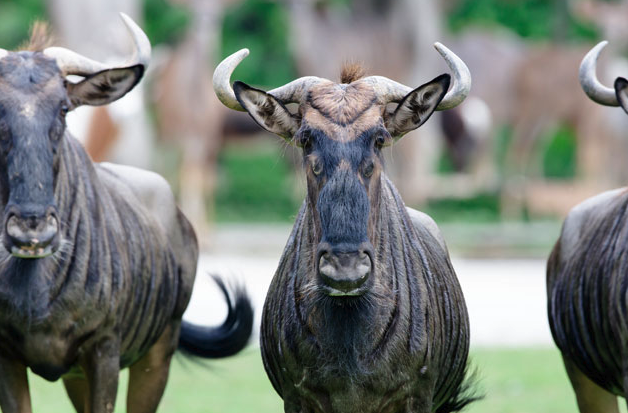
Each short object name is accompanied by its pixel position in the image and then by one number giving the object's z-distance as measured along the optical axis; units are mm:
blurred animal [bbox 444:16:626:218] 45753
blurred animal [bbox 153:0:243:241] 42000
